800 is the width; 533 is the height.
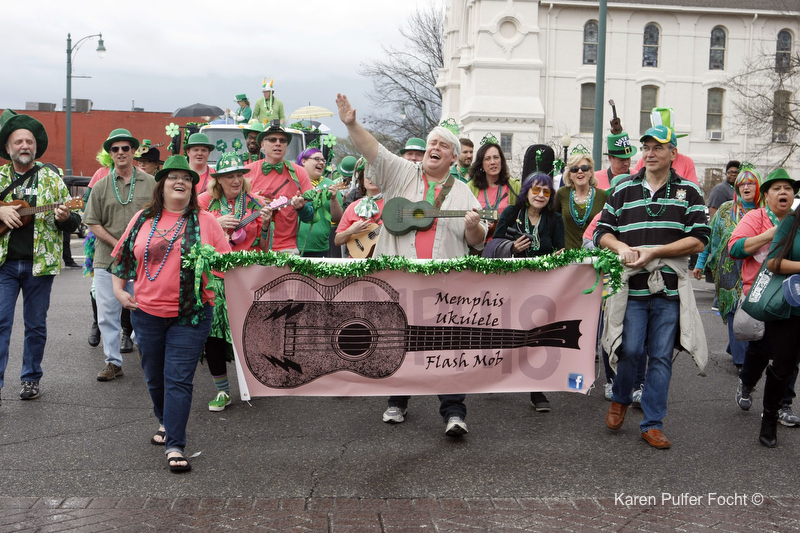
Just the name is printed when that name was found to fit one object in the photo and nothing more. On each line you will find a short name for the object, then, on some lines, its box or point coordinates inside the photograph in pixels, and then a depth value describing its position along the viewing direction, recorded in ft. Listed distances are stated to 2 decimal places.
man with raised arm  19.19
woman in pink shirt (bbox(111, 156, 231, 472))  16.51
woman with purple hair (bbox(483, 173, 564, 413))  21.27
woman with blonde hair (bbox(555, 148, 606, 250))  24.61
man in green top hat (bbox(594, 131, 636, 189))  26.35
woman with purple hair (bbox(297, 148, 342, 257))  28.17
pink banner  17.99
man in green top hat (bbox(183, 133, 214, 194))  25.66
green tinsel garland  17.67
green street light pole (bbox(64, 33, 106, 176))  92.63
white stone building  143.33
